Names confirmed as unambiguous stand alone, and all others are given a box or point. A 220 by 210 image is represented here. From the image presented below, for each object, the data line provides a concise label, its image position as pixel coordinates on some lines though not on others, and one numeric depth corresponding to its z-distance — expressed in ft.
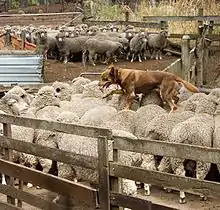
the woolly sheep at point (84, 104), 28.50
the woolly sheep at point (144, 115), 26.20
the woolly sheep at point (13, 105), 29.68
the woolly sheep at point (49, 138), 24.84
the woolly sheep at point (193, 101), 28.35
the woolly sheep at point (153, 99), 30.14
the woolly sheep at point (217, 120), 23.82
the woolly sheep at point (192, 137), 23.61
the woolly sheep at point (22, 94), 31.01
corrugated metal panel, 46.68
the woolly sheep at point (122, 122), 25.57
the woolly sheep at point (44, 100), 29.69
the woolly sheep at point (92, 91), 31.76
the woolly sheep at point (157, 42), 68.62
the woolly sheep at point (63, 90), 32.22
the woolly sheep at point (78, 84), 33.65
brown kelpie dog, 29.40
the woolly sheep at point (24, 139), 25.20
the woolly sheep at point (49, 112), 27.63
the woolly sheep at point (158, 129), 24.80
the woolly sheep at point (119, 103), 29.96
